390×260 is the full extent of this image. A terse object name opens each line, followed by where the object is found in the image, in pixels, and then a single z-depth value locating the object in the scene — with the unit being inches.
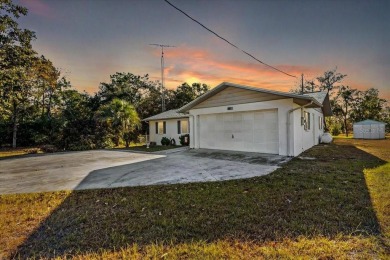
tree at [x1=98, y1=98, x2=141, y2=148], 691.4
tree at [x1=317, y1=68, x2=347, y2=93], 1565.0
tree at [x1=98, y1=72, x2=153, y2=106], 1073.5
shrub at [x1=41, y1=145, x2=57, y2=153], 609.3
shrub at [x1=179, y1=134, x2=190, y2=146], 629.9
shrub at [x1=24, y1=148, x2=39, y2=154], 593.4
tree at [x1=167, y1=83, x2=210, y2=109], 1254.3
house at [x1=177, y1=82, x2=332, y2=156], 376.8
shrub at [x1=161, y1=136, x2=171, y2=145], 689.0
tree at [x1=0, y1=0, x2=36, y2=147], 552.2
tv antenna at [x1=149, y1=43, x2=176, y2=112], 1000.1
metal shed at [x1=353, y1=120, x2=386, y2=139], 943.0
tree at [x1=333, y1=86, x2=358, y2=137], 1554.4
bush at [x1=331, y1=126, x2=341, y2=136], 1283.2
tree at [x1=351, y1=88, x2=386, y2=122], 1499.8
